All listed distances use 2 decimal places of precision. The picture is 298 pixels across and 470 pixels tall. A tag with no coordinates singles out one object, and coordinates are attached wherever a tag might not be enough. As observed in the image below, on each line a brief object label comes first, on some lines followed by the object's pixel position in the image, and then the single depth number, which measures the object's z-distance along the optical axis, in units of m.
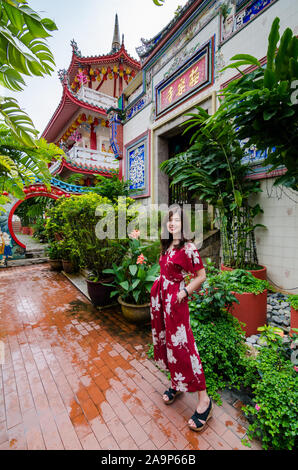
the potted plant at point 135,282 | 3.09
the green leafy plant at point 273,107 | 1.65
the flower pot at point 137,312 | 3.07
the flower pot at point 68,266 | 6.10
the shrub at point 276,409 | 1.34
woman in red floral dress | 1.58
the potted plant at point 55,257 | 6.64
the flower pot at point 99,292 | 3.74
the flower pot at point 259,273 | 2.94
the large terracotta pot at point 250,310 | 2.43
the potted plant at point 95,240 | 3.66
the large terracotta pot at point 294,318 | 2.18
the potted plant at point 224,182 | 3.15
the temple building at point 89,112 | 9.92
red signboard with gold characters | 4.40
